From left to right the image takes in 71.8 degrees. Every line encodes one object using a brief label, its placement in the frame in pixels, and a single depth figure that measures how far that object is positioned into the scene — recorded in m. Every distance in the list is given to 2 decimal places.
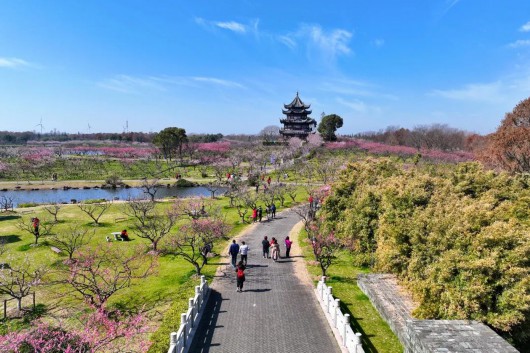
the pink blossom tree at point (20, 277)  16.55
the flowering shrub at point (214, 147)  89.61
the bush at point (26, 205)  38.84
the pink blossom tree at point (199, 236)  20.88
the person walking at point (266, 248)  22.45
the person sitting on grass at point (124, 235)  26.29
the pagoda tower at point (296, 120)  94.19
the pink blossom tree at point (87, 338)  10.32
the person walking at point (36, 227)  25.40
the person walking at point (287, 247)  22.72
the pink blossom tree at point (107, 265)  15.13
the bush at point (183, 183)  56.62
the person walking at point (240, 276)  17.17
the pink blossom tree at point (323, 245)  19.73
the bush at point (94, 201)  39.01
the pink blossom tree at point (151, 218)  24.14
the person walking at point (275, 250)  22.28
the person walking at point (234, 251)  20.52
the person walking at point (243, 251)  20.67
